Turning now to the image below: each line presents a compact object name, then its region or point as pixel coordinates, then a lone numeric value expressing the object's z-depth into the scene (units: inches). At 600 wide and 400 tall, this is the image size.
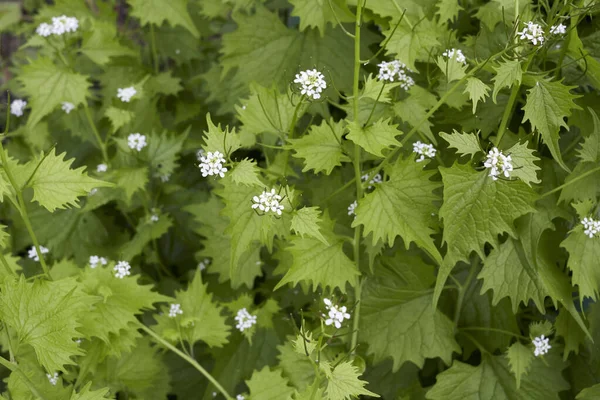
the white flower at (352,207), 43.7
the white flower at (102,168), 49.8
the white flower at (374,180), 43.2
